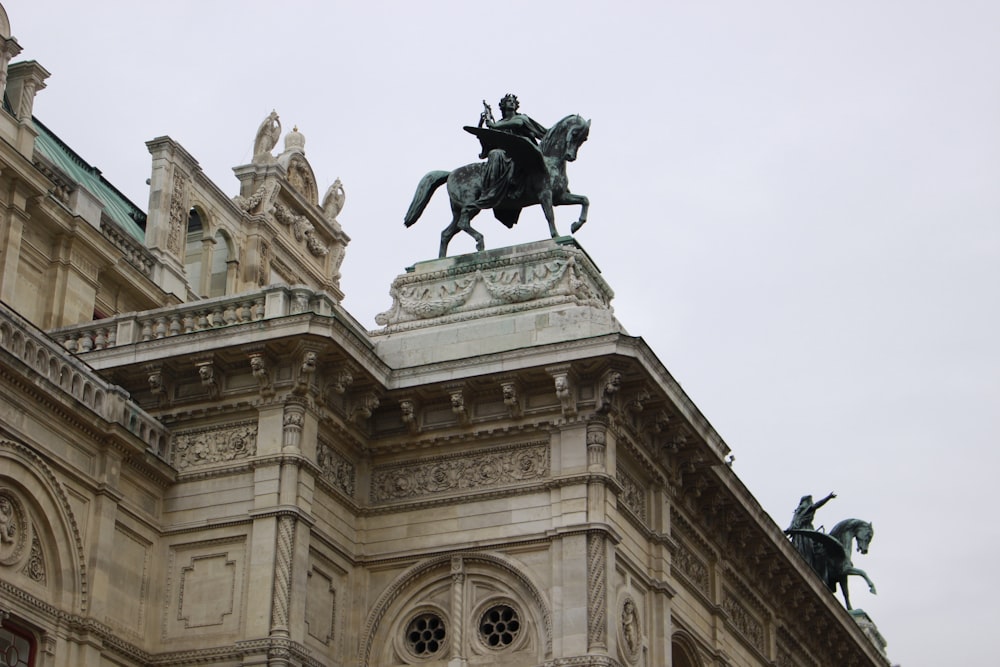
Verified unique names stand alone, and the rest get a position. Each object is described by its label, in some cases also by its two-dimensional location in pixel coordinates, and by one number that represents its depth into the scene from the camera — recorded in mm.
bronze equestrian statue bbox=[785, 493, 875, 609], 44000
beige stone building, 25297
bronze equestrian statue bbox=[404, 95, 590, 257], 30328
